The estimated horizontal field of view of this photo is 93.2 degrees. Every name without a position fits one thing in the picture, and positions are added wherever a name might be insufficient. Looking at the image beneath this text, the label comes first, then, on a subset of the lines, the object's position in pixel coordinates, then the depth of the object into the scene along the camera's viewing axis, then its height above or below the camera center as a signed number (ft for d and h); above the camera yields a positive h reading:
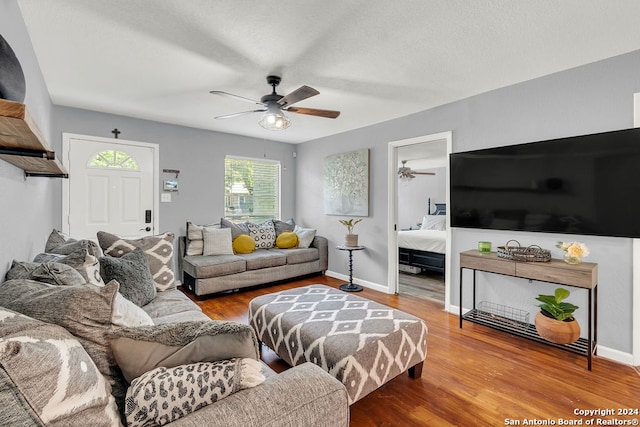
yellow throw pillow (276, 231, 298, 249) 16.35 -1.57
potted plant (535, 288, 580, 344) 7.73 -2.82
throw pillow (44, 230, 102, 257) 6.43 -0.80
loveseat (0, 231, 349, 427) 2.43 -1.51
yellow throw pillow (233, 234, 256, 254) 14.97 -1.66
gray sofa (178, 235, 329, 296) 12.90 -2.62
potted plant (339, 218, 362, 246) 14.42 -1.07
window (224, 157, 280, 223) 16.80 +1.28
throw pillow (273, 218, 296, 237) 17.22 -0.84
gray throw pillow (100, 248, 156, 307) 6.91 -1.53
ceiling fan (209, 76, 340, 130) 8.97 +3.16
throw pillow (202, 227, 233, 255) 14.25 -1.46
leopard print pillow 2.92 -1.79
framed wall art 14.70 +1.46
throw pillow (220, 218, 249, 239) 15.49 -0.85
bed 16.03 -2.05
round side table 14.16 -3.00
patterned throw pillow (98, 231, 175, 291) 8.43 -1.14
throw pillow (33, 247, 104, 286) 5.45 -0.97
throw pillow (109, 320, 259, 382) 3.22 -1.45
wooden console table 7.54 -1.72
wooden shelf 2.83 +0.87
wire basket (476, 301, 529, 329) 9.46 -3.37
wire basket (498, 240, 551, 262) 8.52 -1.17
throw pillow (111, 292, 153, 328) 3.42 -1.32
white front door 12.21 +0.99
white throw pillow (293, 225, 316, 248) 16.60 -1.40
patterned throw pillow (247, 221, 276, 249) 16.17 -1.27
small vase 8.02 -1.24
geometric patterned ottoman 5.66 -2.60
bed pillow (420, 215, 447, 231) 20.82 -0.75
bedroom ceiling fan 22.12 +3.00
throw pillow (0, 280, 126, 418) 3.14 -1.09
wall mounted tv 7.63 +0.79
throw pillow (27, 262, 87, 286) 4.28 -0.94
